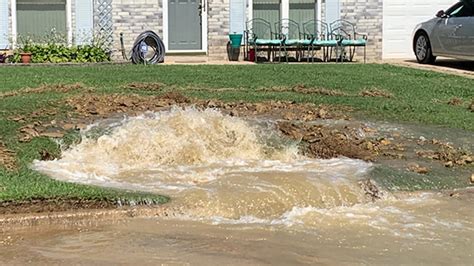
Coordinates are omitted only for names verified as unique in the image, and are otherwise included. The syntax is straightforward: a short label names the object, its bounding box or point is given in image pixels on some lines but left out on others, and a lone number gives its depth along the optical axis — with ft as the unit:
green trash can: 56.59
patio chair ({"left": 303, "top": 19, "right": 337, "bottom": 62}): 57.31
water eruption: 21.12
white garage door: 61.21
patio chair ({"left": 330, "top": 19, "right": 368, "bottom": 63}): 57.88
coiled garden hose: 51.75
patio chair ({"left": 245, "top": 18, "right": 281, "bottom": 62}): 55.88
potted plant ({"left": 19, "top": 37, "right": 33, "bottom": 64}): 50.60
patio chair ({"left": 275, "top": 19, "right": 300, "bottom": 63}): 57.98
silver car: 53.16
